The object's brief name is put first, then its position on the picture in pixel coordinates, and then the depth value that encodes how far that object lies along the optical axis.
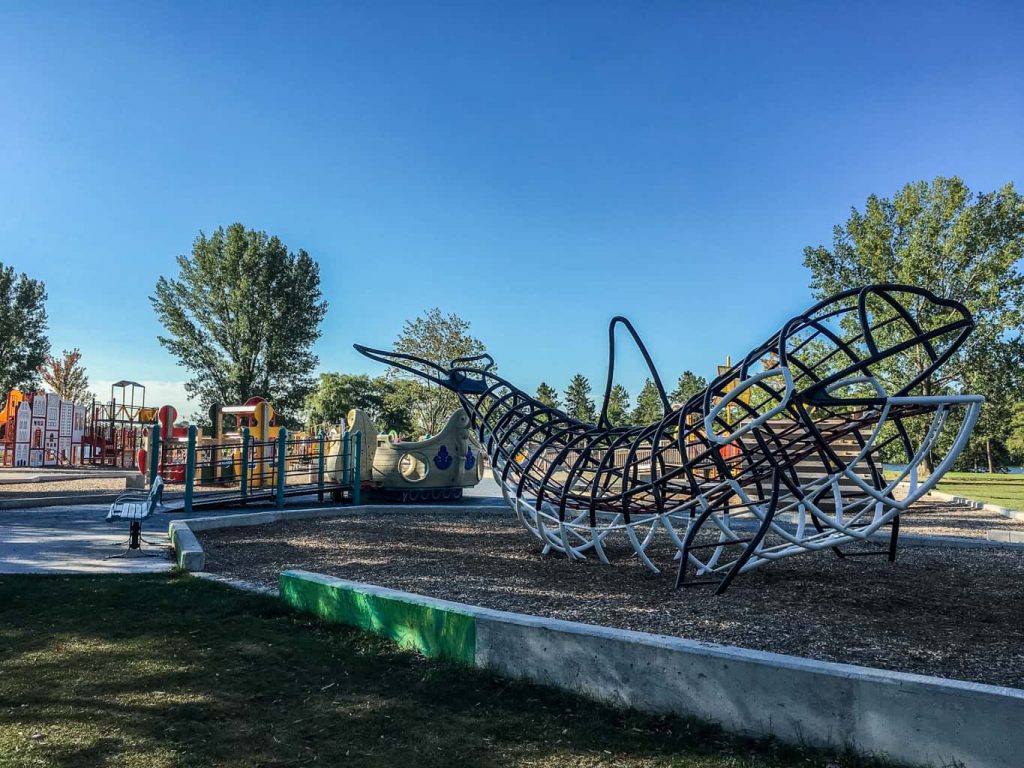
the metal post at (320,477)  14.06
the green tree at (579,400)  76.25
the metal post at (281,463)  12.76
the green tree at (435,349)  39.53
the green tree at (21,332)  44.47
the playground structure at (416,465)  14.65
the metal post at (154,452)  11.70
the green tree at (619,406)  66.20
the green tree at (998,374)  22.64
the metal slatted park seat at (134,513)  8.09
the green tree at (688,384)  78.09
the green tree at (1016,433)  44.09
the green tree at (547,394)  75.94
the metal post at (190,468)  11.71
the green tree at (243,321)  40.50
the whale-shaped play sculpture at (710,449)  4.68
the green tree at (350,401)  59.69
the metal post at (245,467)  13.65
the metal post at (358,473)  13.48
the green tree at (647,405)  71.06
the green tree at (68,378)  54.00
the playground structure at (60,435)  29.70
